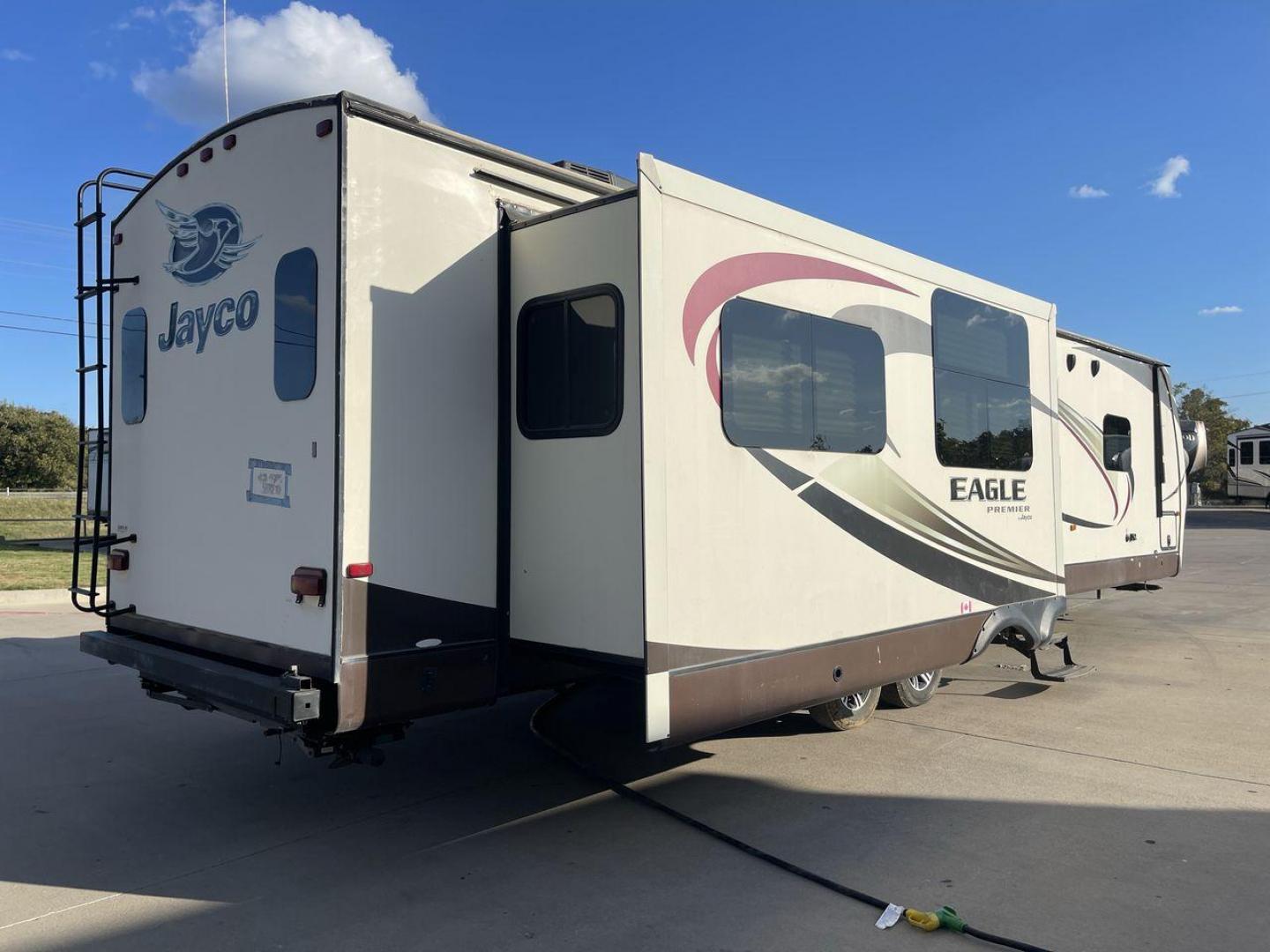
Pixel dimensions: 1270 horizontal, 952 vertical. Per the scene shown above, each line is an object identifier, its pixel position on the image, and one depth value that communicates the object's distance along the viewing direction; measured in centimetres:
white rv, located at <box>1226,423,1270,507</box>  4066
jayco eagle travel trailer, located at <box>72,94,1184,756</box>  418
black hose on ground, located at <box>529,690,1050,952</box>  363
